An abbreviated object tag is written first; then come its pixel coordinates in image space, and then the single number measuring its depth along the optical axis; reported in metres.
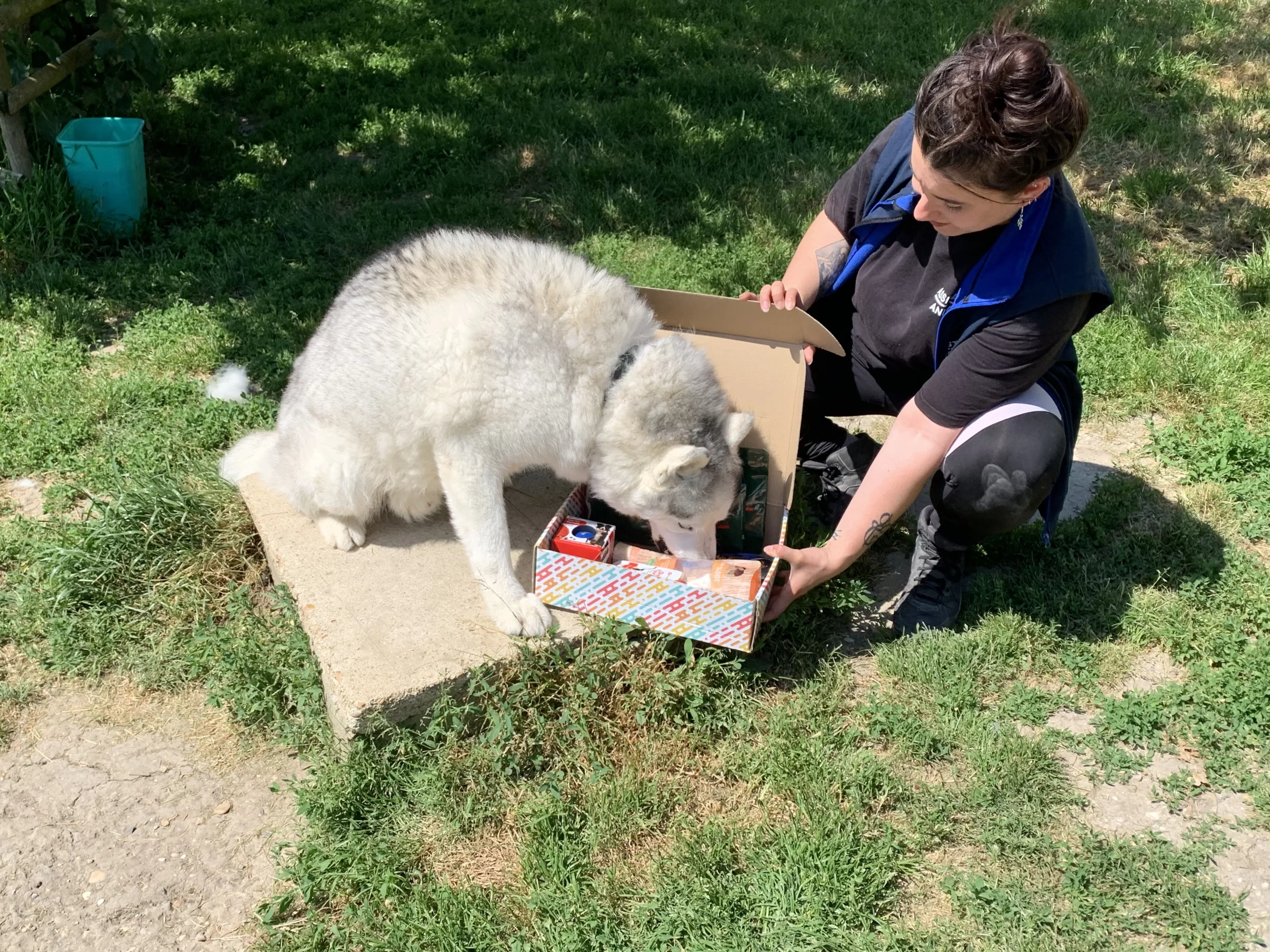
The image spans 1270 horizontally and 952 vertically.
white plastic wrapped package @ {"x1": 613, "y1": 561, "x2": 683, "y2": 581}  3.15
